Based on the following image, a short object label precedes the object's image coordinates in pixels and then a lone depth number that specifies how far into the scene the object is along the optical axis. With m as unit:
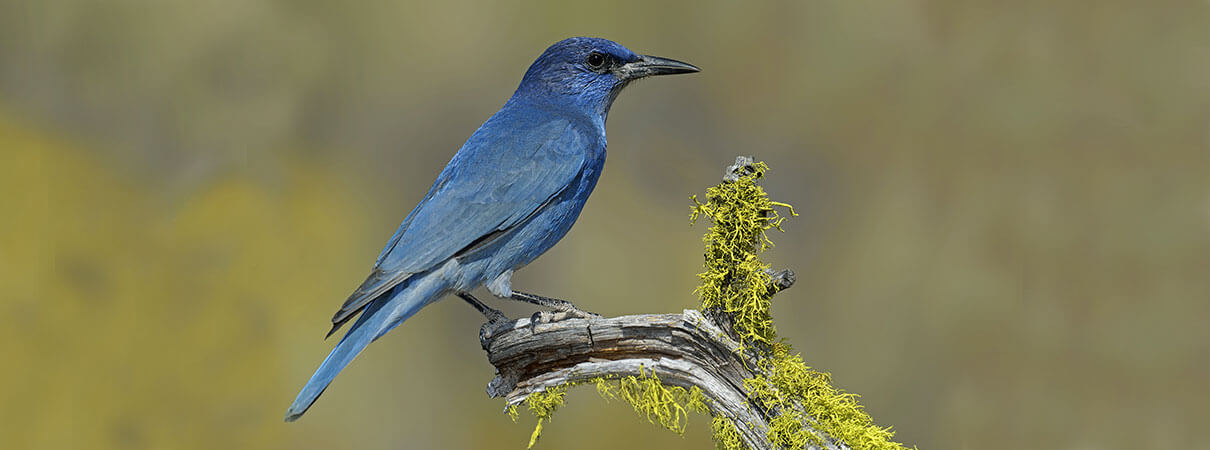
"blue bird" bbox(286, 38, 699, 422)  6.94
